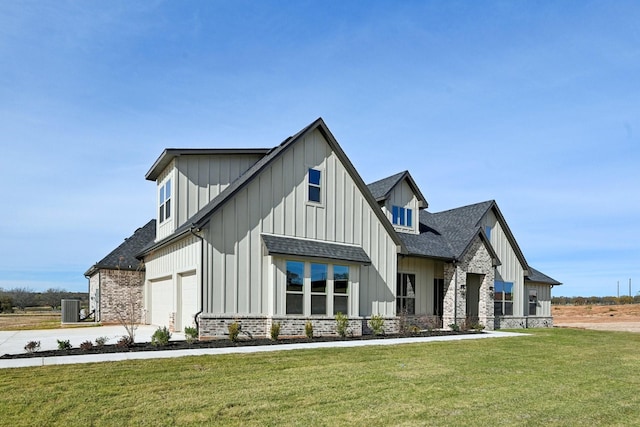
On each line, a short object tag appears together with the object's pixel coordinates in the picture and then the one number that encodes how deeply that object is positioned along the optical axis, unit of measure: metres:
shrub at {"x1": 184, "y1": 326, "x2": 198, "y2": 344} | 14.54
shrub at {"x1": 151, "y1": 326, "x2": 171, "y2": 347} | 13.55
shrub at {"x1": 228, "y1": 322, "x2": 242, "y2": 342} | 15.05
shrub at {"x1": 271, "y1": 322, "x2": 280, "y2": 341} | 15.76
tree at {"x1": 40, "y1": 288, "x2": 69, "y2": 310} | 56.80
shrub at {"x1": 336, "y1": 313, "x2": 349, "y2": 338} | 17.56
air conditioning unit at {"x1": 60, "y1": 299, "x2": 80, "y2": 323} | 25.62
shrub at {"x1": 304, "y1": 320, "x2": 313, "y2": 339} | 16.84
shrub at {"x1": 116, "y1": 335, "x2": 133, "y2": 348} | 12.98
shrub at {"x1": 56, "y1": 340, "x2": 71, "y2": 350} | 12.57
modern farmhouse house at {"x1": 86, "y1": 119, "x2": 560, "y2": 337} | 16.20
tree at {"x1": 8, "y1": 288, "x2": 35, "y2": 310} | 54.30
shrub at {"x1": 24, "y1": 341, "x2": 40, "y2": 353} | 12.05
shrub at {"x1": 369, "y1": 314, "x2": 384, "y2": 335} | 18.86
